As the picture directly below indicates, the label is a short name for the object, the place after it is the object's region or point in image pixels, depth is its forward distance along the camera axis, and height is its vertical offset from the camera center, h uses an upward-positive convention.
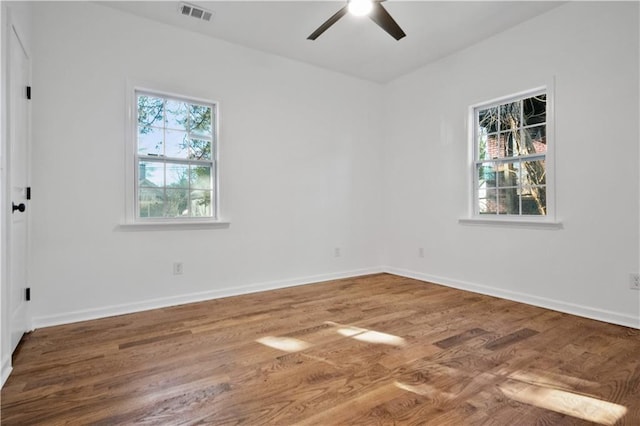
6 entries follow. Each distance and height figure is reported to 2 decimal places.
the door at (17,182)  2.05 +0.21
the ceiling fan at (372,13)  2.43 +1.52
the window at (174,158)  3.27 +0.55
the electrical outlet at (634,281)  2.68 -0.57
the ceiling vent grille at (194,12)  3.03 +1.89
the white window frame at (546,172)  3.17 +0.41
